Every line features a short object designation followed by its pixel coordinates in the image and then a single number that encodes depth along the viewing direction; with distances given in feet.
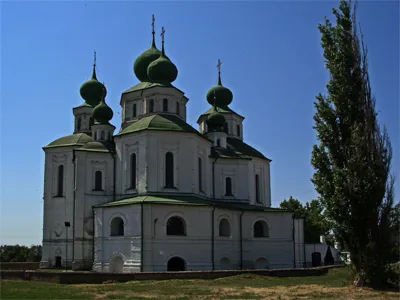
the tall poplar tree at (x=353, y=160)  67.41
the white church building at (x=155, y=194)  105.70
